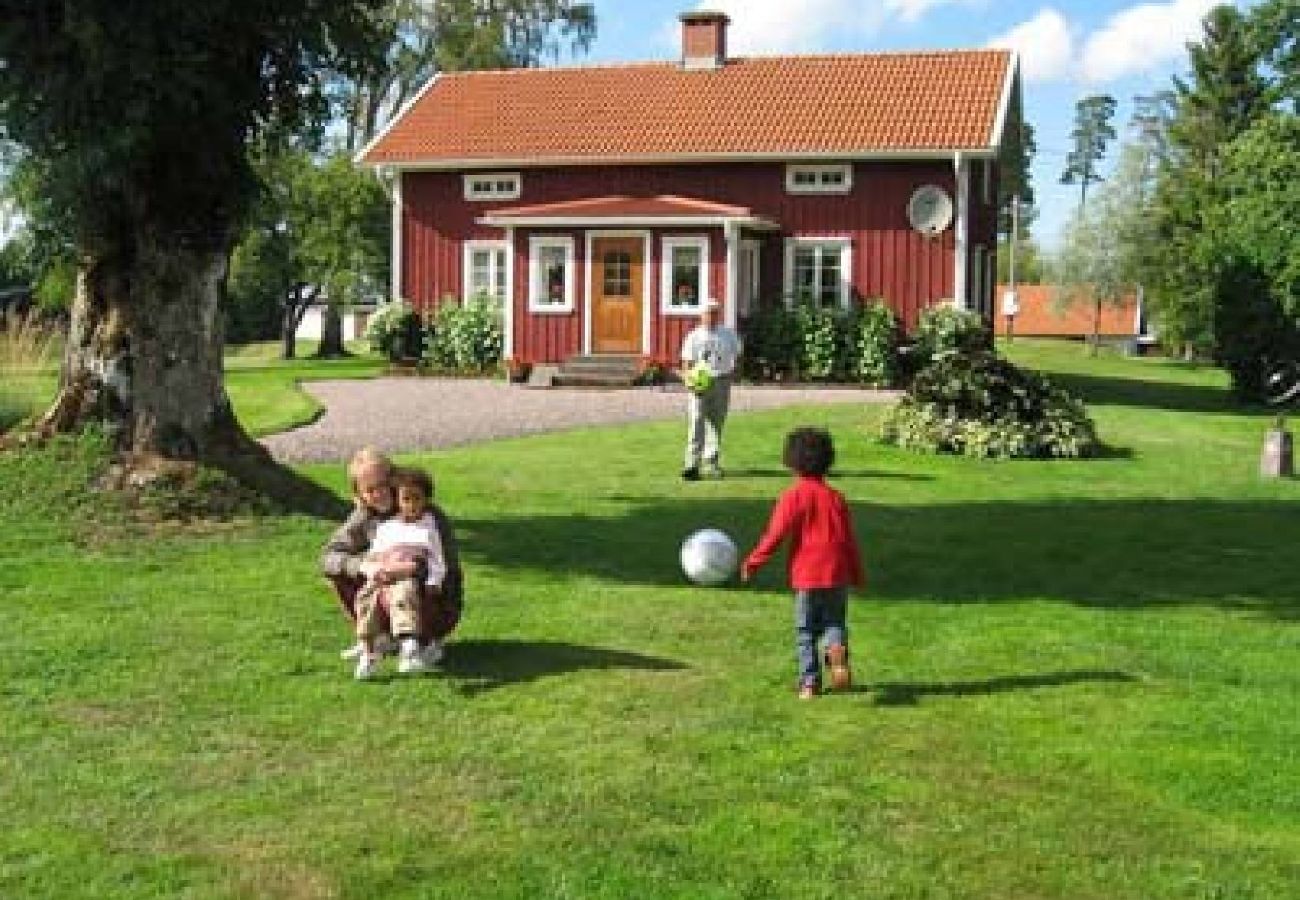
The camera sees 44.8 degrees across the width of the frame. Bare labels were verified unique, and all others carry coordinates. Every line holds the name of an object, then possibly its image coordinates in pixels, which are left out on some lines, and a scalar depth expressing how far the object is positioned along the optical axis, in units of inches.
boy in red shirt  279.4
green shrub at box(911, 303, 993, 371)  1128.8
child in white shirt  278.5
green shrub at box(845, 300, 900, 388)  1137.4
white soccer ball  373.1
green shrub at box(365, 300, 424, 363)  1279.5
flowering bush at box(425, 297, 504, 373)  1244.5
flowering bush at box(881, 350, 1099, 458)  734.5
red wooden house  1171.9
